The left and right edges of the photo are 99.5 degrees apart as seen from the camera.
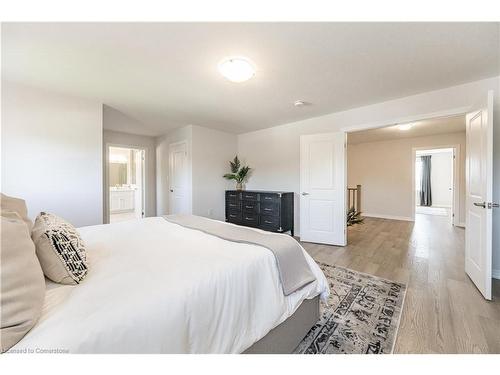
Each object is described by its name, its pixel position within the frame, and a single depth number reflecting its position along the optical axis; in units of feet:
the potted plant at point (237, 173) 16.06
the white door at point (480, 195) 6.35
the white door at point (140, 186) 18.22
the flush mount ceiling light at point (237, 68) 6.67
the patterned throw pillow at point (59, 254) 3.09
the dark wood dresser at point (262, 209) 13.10
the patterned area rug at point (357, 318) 4.65
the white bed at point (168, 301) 2.26
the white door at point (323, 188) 11.70
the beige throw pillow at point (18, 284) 2.03
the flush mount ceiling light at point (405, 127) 15.43
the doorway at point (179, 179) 14.85
